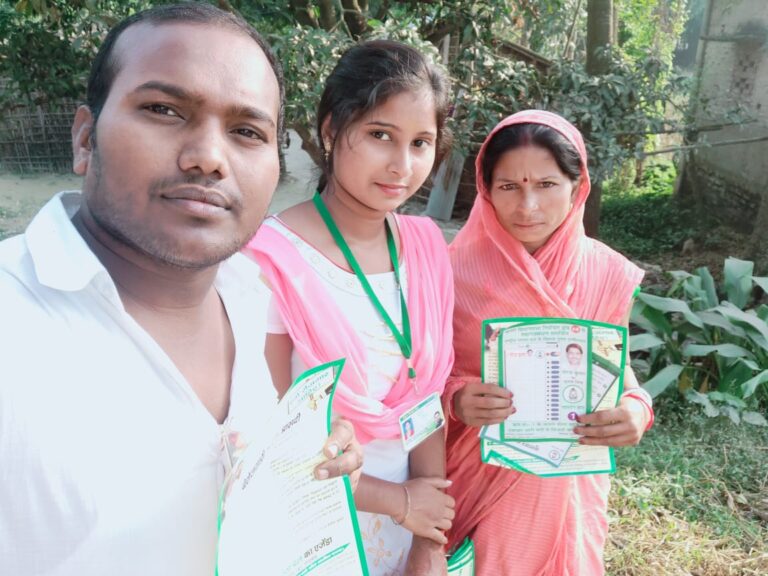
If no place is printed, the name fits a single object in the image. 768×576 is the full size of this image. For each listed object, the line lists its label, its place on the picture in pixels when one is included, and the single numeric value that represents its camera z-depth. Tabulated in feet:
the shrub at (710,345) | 11.56
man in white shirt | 2.42
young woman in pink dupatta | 4.79
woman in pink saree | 5.85
